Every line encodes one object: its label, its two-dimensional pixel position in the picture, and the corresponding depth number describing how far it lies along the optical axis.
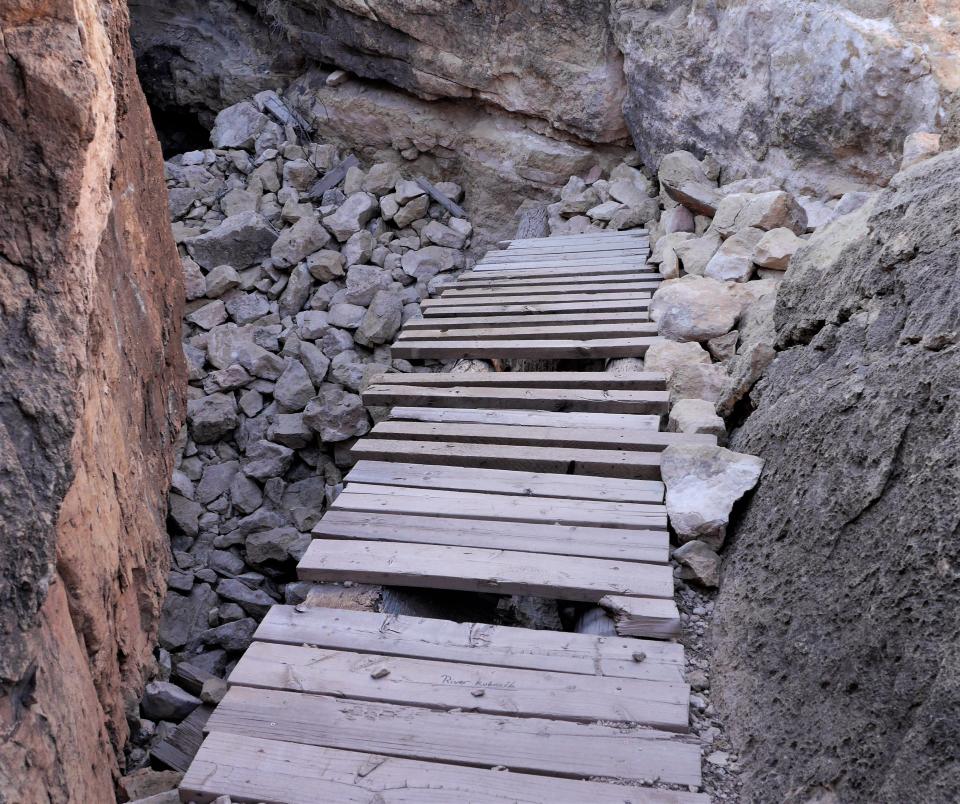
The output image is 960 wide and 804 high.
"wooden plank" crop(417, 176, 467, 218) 7.07
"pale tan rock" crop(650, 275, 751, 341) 3.65
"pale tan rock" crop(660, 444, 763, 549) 2.46
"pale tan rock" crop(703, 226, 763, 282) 4.04
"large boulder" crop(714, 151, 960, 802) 1.51
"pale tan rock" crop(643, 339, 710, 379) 3.54
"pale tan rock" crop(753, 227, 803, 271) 3.91
